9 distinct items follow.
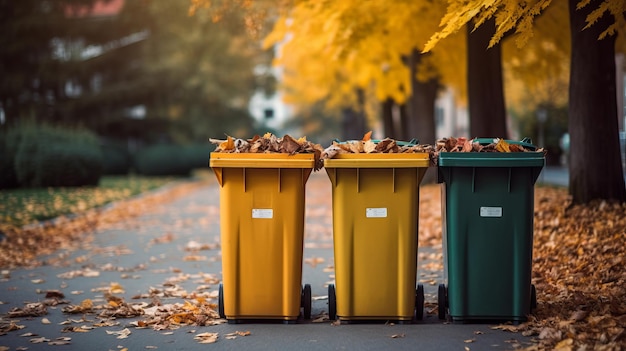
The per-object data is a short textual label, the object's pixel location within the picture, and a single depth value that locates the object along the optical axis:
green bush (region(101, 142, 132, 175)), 32.19
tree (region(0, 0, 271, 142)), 31.05
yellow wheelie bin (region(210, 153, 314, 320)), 6.25
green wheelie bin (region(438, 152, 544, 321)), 6.12
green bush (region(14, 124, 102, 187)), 21.48
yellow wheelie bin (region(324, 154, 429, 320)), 6.18
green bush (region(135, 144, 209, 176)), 33.03
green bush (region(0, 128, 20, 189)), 20.89
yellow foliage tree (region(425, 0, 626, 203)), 9.78
